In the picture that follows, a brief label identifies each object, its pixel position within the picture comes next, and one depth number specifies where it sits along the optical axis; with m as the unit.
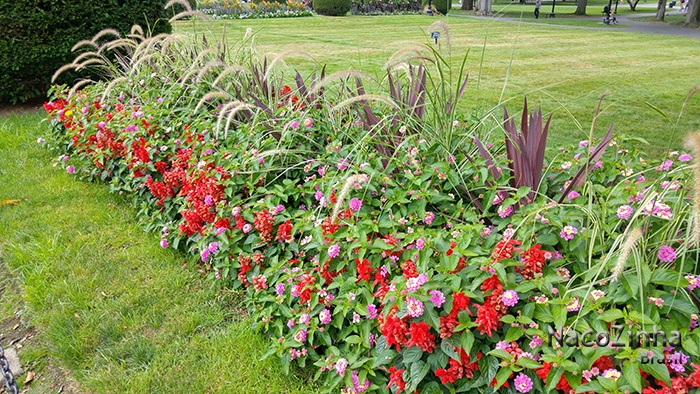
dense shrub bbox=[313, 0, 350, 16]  22.69
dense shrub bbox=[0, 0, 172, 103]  6.21
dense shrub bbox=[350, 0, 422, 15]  24.80
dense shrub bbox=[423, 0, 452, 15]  27.25
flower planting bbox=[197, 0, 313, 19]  19.56
